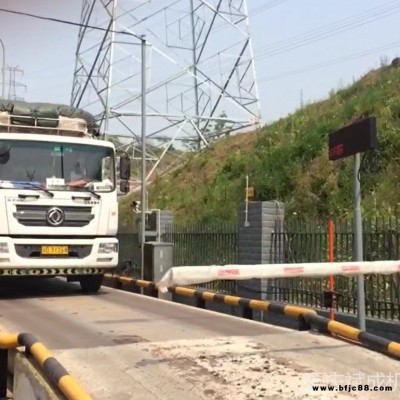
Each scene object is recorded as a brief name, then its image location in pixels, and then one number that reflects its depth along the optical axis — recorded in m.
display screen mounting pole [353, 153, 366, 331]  6.98
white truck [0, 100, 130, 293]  10.71
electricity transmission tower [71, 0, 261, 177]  31.66
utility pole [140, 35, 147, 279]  14.23
